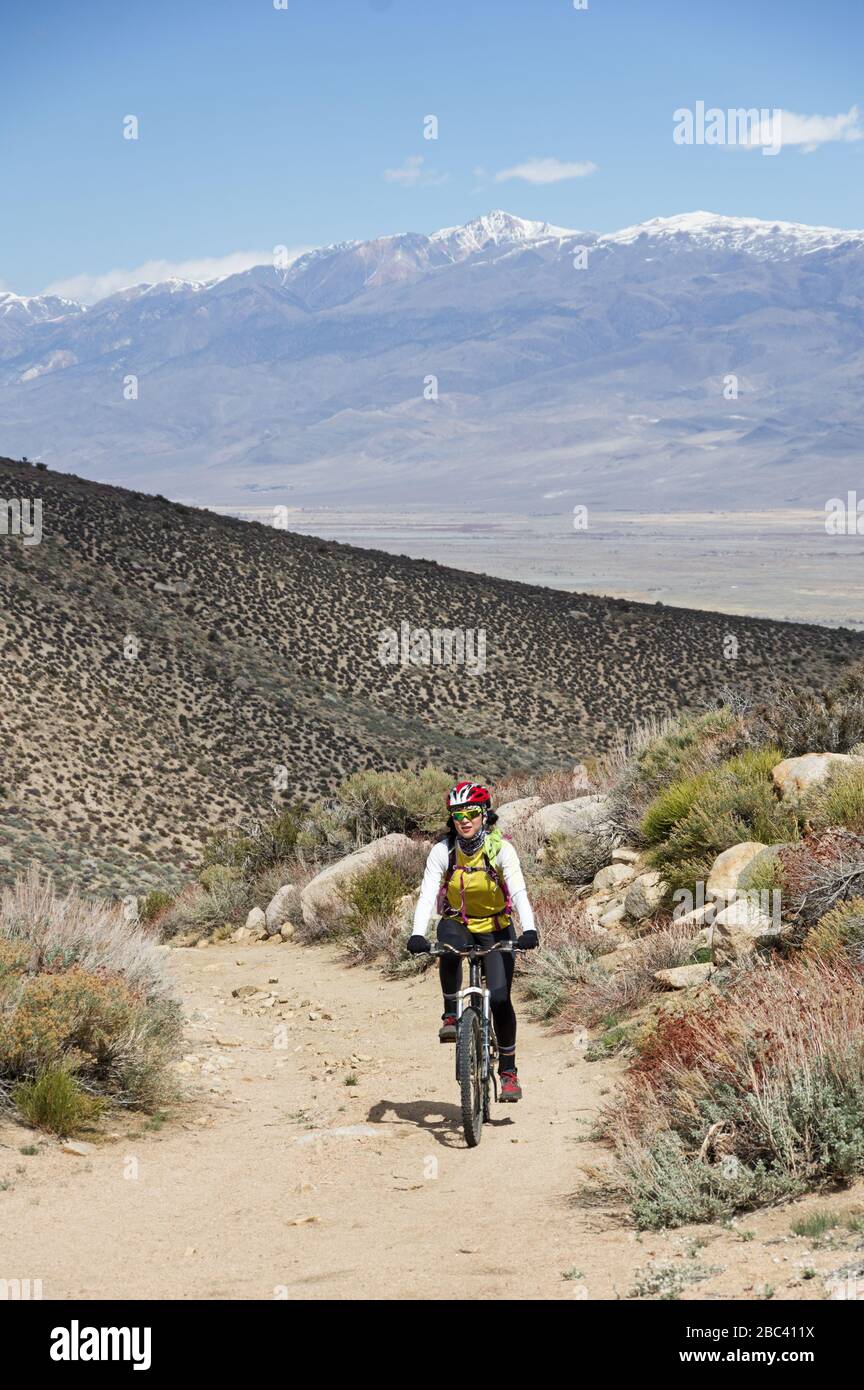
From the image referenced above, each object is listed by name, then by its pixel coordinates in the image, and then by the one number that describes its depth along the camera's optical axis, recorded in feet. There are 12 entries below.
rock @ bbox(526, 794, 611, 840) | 47.85
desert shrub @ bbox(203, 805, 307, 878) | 67.15
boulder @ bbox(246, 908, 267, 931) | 57.31
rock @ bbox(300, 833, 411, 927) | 51.78
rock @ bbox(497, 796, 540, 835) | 52.93
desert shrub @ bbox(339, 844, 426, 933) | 49.16
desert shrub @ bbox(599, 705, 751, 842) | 47.03
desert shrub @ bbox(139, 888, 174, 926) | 69.92
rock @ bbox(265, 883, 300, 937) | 55.53
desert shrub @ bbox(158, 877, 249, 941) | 60.95
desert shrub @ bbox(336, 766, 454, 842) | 68.03
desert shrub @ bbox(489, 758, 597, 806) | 59.47
